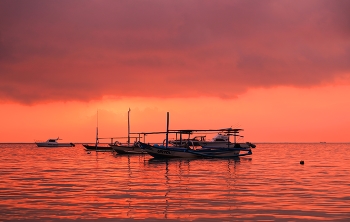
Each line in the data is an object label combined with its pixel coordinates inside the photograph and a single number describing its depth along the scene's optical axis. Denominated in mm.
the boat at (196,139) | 121688
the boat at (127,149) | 110456
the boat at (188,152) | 79438
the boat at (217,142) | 115050
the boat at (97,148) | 142125
